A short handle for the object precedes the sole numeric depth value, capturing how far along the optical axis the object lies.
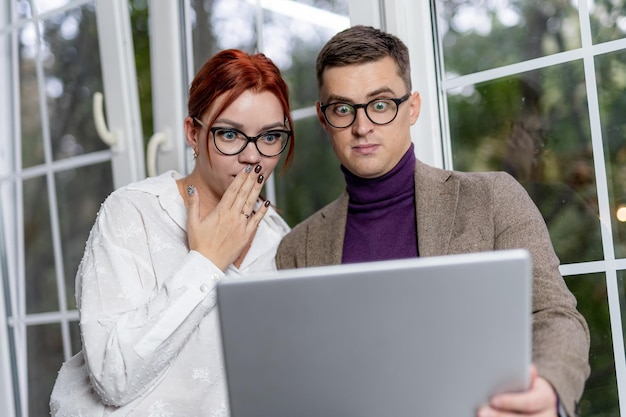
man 1.56
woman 1.57
